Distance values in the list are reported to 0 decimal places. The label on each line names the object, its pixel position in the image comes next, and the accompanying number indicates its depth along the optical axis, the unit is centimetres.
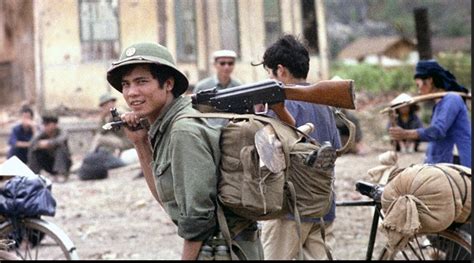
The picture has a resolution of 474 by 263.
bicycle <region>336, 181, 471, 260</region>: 499
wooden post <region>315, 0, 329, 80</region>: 1984
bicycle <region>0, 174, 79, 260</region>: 647
